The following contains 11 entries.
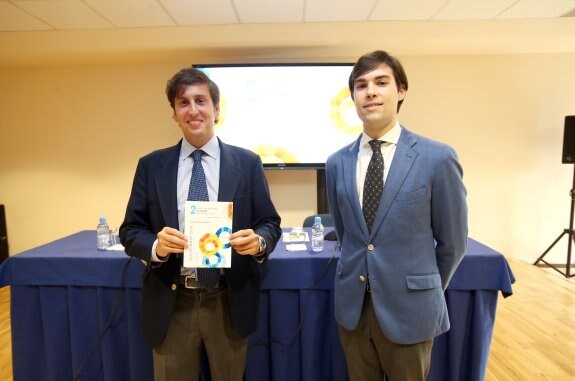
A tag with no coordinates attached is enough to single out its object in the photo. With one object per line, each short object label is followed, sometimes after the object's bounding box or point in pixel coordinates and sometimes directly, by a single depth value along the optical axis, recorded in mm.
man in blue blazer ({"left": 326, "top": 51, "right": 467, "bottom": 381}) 1035
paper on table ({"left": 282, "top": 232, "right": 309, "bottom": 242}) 1933
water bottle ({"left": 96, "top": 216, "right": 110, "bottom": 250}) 1805
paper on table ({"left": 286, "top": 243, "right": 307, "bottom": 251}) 1746
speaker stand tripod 3516
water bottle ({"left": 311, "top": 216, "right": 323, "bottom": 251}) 1764
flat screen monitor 3441
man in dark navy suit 1125
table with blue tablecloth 1573
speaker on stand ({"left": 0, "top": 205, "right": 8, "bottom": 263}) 3930
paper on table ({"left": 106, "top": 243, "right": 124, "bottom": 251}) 1782
